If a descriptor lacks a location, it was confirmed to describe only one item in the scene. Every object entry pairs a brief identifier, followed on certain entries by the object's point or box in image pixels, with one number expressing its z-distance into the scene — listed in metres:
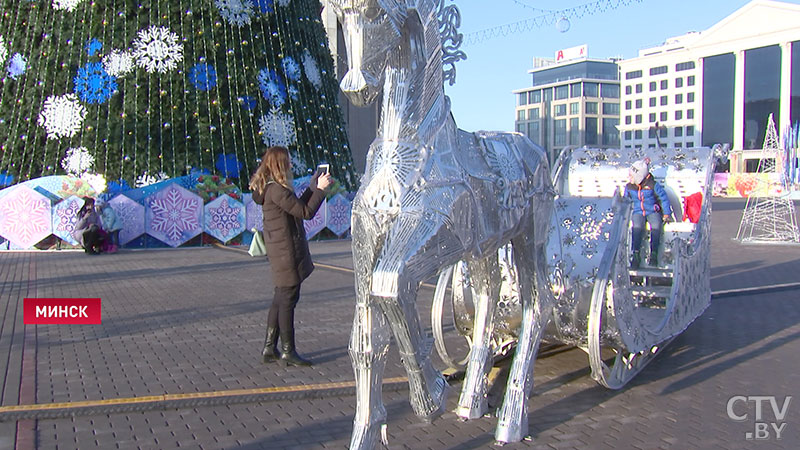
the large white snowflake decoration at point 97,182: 16.52
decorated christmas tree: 17.55
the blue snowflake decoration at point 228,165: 18.12
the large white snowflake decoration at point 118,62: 17.86
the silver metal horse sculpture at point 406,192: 3.49
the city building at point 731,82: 72.00
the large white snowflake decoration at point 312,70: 19.83
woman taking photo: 6.28
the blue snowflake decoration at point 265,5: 18.73
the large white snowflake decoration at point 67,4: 18.06
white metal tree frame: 18.70
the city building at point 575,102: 102.62
